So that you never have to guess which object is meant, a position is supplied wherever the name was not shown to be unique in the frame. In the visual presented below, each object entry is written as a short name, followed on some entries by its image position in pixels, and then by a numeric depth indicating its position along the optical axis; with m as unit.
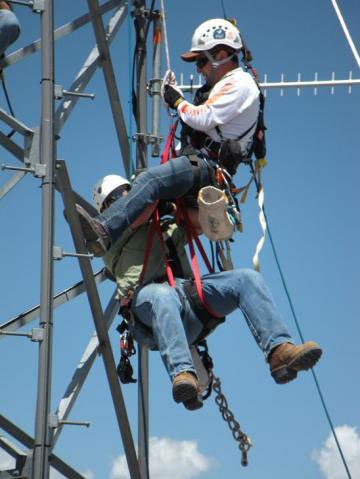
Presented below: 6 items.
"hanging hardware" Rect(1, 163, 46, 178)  17.78
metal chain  18.20
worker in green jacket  16.08
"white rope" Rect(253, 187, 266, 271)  17.45
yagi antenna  27.72
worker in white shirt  17.55
